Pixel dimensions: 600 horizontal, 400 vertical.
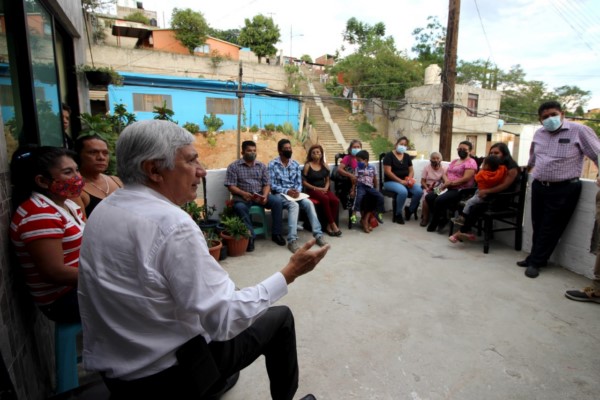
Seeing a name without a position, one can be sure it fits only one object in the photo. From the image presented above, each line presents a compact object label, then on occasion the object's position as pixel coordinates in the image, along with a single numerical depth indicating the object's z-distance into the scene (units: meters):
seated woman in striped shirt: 1.63
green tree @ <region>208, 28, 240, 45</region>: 31.24
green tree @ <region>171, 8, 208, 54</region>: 21.38
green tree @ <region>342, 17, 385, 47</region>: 31.56
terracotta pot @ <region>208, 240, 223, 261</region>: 3.86
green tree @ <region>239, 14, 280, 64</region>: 24.97
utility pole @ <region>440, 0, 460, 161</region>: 7.24
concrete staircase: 21.10
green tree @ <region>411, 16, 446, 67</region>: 26.34
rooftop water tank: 17.97
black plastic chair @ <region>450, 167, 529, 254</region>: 4.26
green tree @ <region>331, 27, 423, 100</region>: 20.81
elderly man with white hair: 1.07
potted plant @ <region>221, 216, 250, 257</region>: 4.12
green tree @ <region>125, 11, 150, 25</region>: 24.19
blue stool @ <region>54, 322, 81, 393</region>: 1.75
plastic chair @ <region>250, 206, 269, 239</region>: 4.64
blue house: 15.99
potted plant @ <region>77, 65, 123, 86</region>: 4.34
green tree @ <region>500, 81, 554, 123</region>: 24.61
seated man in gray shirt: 4.52
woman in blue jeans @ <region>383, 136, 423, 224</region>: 5.61
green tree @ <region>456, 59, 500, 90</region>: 25.69
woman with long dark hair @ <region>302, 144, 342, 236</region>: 4.98
